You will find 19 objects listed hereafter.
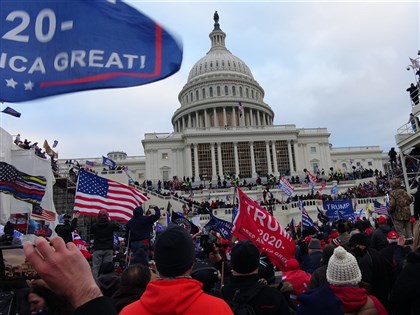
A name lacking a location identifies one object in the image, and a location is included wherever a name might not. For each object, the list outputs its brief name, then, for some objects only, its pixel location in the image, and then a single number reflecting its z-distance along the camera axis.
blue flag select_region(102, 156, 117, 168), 32.97
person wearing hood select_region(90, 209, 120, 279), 8.27
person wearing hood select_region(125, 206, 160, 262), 8.46
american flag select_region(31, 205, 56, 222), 14.83
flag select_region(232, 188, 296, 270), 6.32
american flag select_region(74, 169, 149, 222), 10.46
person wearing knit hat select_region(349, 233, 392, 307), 5.17
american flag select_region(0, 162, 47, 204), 12.23
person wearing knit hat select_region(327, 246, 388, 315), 3.60
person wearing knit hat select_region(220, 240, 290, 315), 3.50
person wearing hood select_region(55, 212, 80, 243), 8.31
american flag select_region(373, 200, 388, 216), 20.78
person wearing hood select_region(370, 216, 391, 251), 6.79
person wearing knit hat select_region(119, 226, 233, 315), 2.22
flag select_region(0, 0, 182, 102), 3.05
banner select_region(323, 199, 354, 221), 18.82
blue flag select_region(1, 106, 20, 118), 8.39
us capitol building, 66.00
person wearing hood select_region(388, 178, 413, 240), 8.66
